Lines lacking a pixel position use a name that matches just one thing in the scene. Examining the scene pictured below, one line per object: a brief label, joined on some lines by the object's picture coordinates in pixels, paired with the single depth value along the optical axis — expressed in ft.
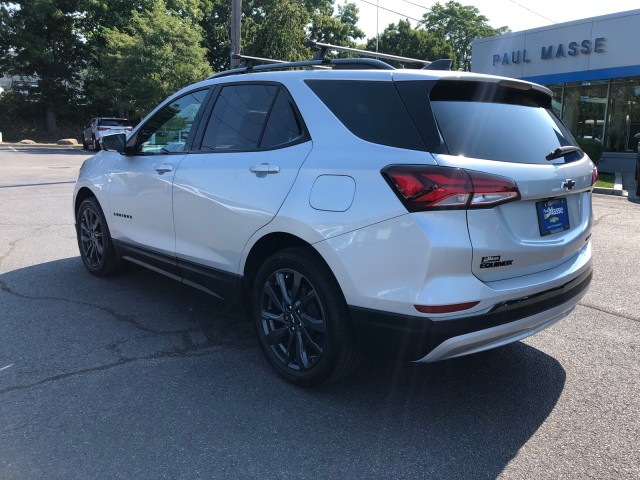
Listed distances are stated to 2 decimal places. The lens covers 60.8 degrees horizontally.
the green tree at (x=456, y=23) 193.06
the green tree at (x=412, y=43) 177.58
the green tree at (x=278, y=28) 115.03
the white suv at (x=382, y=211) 8.68
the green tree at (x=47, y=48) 115.96
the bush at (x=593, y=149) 54.03
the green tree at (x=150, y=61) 101.19
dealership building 61.52
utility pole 50.22
